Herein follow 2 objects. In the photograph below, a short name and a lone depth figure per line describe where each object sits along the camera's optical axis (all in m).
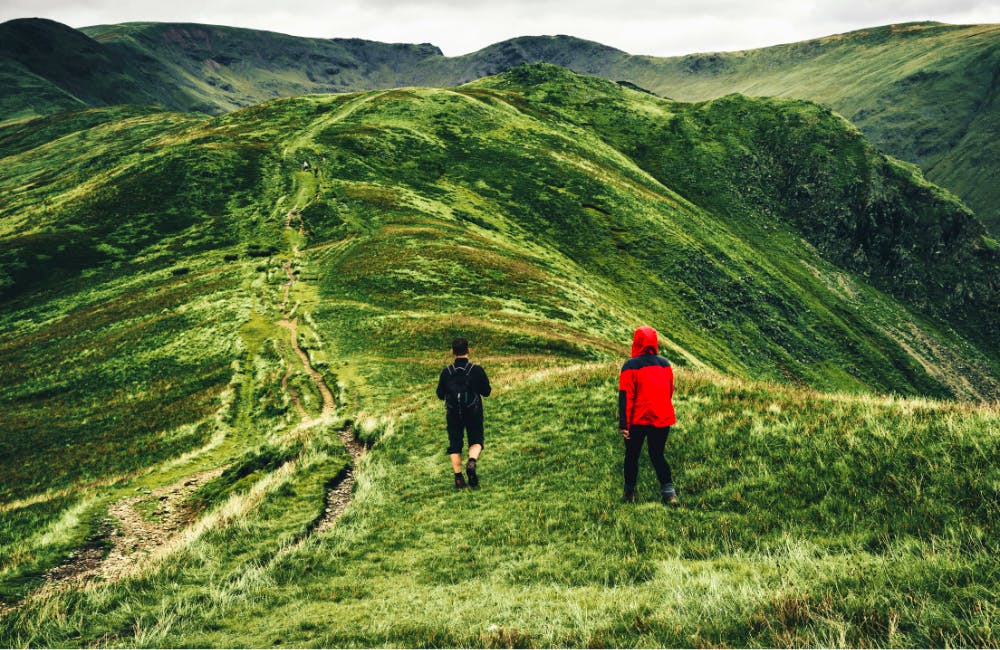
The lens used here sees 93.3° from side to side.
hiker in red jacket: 10.02
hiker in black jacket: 12.91
